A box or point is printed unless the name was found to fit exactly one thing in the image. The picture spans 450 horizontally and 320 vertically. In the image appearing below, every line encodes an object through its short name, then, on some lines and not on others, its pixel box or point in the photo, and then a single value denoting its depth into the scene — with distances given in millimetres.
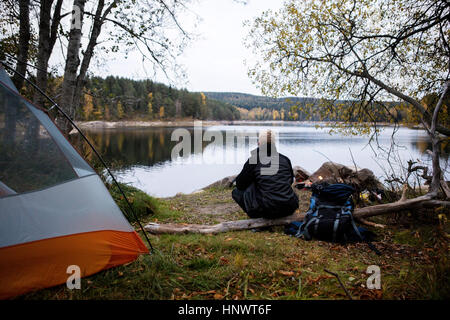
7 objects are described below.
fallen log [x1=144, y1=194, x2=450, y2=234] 4422
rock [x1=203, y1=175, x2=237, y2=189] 10464
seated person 4566
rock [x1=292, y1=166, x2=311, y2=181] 9758
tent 2496
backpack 4160
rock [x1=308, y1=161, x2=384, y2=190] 7230
